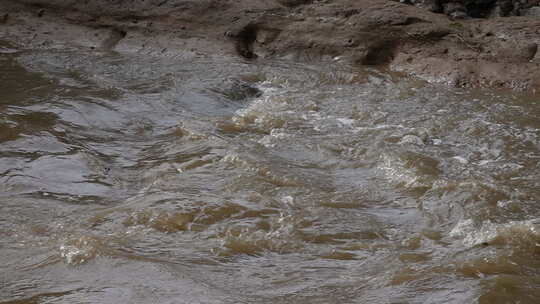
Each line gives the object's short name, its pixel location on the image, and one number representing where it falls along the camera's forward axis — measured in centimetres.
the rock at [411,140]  1066
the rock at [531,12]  1797
